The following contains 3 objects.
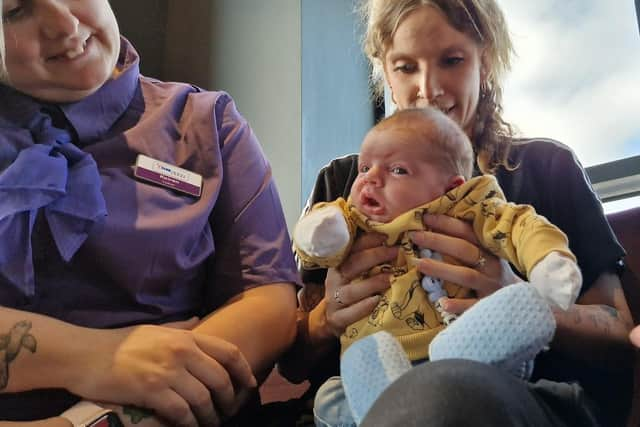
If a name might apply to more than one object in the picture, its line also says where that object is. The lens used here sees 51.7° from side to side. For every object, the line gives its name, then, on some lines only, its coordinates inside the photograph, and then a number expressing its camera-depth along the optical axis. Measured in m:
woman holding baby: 0.56
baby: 0.67
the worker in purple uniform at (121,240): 0.79
